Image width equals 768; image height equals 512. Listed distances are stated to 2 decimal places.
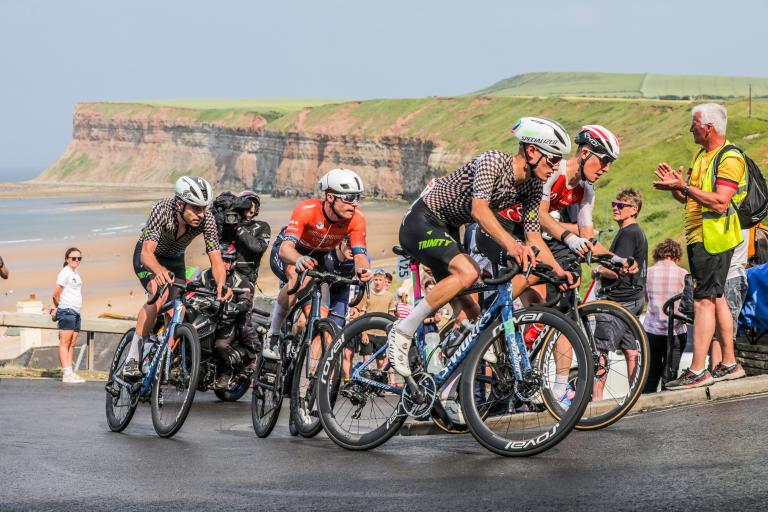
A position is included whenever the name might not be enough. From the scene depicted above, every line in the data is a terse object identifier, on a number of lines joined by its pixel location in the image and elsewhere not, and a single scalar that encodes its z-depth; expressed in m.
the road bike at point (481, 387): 13.73
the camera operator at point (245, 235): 25.03
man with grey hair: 18.22
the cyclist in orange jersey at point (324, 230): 18.17
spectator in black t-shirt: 20.80
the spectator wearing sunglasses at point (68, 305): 31.53
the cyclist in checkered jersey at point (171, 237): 19.37
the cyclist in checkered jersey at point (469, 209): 14.45
